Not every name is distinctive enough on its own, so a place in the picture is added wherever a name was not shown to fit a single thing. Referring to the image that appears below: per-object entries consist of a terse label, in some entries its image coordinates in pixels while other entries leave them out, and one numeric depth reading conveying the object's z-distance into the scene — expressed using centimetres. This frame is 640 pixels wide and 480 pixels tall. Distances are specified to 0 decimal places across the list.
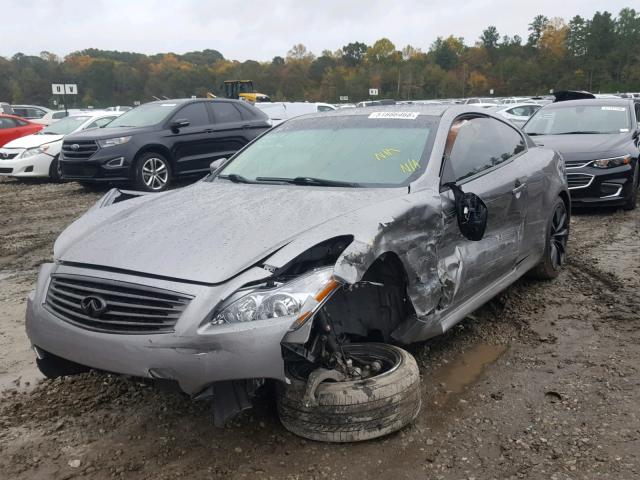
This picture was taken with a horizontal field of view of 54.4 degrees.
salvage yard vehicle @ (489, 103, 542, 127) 2062
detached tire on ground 286
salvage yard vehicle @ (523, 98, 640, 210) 825
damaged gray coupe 263
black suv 1051
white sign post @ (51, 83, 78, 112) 3102
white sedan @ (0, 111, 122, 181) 1303
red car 1591
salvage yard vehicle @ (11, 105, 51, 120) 2450
